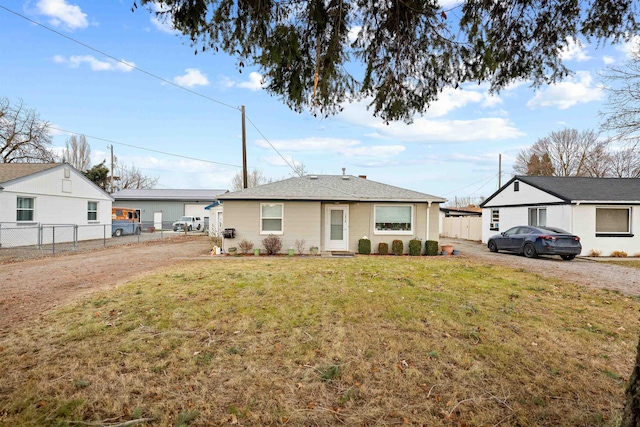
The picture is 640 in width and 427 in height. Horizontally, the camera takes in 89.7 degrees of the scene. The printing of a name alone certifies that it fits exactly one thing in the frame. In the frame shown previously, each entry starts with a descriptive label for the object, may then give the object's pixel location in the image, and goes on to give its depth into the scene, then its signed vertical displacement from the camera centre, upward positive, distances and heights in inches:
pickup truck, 1176.7 -22.2
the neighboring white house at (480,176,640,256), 589.0 +19.2
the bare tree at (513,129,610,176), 1176.8 +267.0
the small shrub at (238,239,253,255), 536.1 -47.5
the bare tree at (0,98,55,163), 961.5 +253.1
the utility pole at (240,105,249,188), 751.7 +157.1
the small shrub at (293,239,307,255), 545.3 -44.8
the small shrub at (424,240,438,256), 558.3 -50.9
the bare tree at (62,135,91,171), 1625.2 +328.5
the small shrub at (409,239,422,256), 557.0 -49.4
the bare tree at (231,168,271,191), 1779.5 +223.7
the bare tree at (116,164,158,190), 1920.5 +236.2
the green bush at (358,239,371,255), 555.8 -49.6
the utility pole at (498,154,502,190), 1344.7 +216.9
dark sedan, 514.9 -38.4
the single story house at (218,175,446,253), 543.5 +6.6
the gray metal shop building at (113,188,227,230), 1334.9 +50.4
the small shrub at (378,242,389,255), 557.9 -51.6
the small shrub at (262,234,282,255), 532.1 -45.2
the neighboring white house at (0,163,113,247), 608.7 +35.2
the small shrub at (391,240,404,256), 555.5 -49.7
